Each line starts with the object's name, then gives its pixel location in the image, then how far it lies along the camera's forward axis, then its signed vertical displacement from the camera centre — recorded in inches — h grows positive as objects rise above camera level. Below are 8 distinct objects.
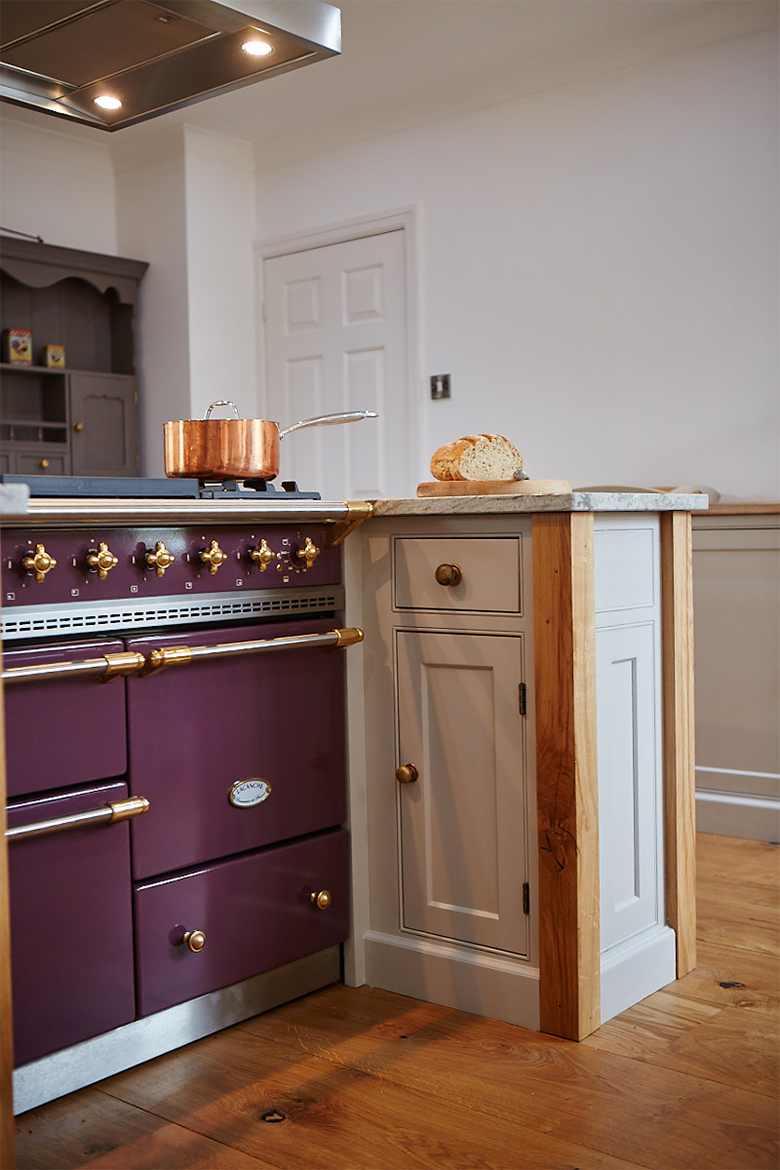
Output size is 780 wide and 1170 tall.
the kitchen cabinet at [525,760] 69.5 -15.1
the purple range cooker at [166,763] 60.0 -13.4
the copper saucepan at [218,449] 74.1 +7.0
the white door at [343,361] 175.5 +31.6
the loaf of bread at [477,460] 79.5 +6.3
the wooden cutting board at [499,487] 76.9 +4.0
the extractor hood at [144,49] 62.6 +31.7
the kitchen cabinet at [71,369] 177.9 +32.1
